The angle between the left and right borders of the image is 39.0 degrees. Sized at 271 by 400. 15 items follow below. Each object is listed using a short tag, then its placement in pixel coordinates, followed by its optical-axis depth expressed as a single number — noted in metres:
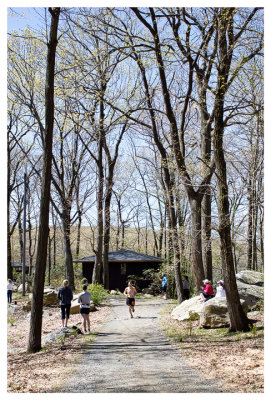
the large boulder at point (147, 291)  27.95
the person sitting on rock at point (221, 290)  12.68
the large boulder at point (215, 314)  11.16
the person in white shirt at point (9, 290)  21.14
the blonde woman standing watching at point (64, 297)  12.48
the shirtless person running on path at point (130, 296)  15.33
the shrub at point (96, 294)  18.77
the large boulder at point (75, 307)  16.77
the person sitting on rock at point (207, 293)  13.49
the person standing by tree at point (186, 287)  20.36
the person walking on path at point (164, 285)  23.32
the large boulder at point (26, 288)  30.12
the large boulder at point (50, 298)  20.06
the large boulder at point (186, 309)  13.50
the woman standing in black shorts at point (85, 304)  11.76
